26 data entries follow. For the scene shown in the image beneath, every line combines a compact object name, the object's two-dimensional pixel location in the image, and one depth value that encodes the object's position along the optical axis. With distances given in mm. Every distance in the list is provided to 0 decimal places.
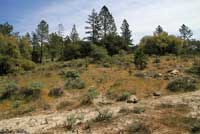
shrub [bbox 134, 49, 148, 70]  15760
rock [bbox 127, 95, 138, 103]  9379
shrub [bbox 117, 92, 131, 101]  9923
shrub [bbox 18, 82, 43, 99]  11263
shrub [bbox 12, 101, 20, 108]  10408
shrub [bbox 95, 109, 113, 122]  7075
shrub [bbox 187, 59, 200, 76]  13217
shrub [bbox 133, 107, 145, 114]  7611
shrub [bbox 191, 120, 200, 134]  5805
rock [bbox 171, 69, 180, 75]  13162
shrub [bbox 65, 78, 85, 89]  12162
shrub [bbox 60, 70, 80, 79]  14462
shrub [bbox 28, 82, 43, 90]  11488
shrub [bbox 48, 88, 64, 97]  11241
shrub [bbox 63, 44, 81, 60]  26174
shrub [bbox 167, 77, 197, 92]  10632
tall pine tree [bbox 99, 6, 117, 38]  35216
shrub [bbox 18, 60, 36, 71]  20715
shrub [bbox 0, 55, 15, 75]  20072
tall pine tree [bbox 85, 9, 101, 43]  34836
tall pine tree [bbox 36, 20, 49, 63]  32225
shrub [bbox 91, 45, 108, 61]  20037
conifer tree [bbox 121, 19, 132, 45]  37965
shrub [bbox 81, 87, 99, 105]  9751
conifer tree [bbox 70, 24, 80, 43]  37619
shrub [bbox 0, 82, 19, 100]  11632
